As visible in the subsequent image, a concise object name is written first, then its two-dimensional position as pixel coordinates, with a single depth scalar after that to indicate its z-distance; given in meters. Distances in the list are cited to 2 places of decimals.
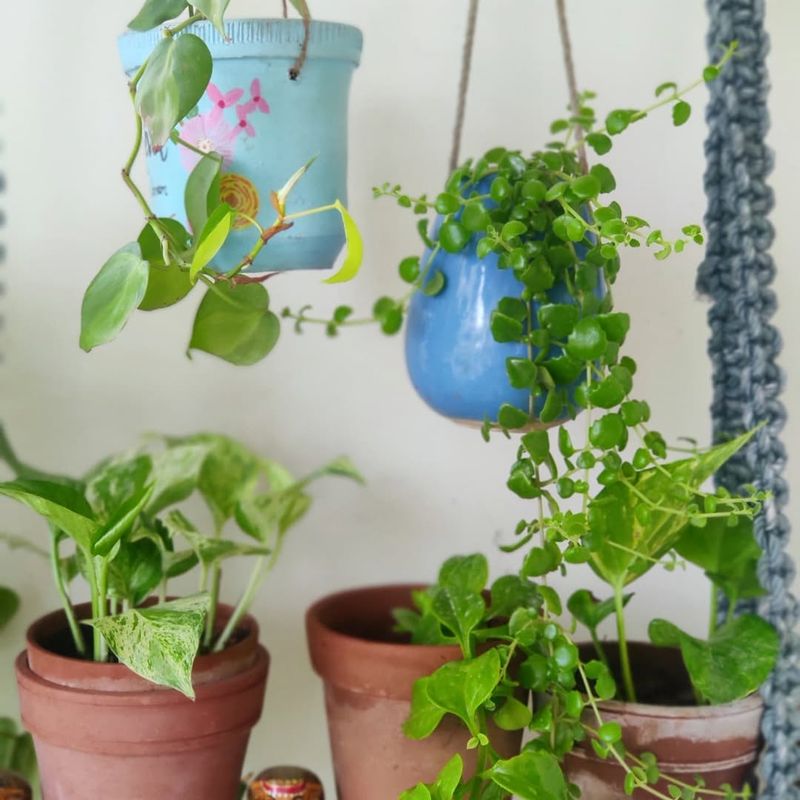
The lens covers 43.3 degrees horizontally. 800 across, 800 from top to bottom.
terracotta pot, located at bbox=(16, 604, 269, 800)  0.80
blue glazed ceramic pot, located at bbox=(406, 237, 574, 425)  0.84
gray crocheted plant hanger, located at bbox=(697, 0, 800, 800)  0.85
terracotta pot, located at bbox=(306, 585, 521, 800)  0.85
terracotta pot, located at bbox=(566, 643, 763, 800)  0.82
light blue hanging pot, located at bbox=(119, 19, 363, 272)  0.79
